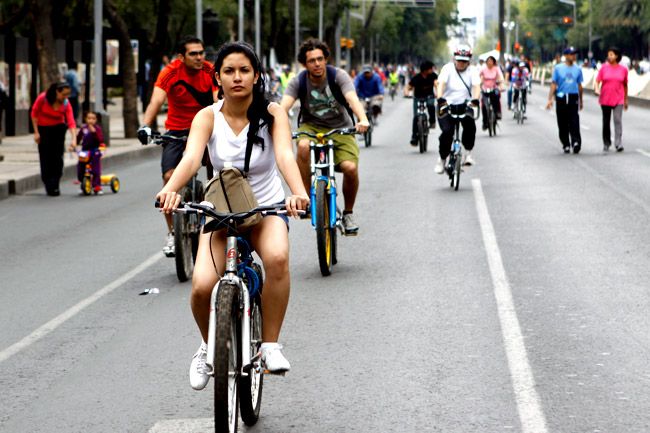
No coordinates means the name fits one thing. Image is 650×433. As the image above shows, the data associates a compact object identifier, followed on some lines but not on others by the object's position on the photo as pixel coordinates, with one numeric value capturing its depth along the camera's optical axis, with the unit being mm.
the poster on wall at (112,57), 38938
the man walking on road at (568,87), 23297
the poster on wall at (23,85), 33406
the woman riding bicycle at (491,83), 30561
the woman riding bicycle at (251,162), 5820
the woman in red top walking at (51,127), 19016
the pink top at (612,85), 23969
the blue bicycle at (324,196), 10516
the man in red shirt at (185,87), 11195
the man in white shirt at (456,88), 17219
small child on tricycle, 18703
